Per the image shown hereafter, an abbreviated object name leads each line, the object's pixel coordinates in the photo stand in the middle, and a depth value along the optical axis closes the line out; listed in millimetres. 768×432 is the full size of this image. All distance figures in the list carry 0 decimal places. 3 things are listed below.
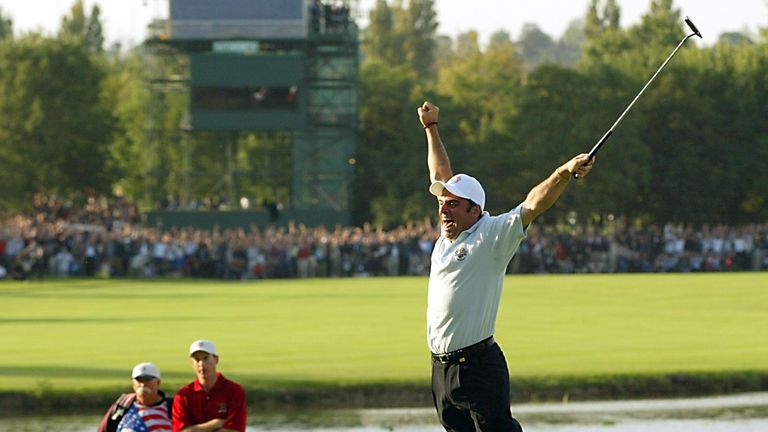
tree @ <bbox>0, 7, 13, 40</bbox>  180062
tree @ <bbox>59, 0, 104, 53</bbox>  190875
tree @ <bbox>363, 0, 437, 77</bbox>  187500
